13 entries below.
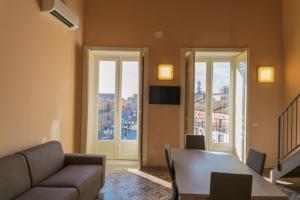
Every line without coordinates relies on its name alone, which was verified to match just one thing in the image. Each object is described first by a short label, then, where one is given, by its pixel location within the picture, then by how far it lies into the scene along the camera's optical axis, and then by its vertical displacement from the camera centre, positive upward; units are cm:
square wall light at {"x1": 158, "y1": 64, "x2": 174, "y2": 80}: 433 +66
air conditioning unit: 285 +135
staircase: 332 -71
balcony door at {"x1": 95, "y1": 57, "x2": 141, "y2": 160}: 486 -13
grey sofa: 200 -96
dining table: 161 -73
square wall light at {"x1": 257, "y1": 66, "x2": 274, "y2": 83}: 429 +63
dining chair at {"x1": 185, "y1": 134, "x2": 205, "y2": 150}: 313 -63
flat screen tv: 430 +17
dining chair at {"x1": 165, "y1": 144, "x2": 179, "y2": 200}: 218 -78
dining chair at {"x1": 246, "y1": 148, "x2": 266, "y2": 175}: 212 -65
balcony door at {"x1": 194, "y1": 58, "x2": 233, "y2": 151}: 510 +1
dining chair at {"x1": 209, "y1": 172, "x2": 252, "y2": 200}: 152 -64
